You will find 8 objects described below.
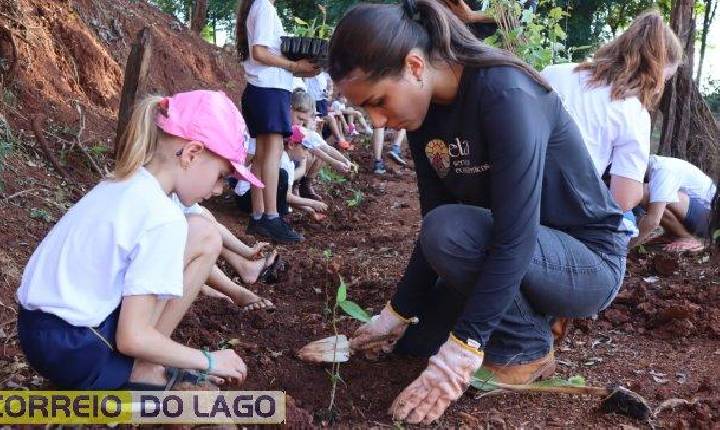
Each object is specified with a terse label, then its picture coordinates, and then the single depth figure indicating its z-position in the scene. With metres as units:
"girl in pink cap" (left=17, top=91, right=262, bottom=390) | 1.73
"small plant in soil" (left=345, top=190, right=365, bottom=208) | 5.73
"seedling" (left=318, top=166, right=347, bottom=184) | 6.62
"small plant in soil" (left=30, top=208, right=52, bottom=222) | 3.47
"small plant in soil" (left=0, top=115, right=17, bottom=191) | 3.85
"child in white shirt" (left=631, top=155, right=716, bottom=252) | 4.04
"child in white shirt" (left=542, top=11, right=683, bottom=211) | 3.22
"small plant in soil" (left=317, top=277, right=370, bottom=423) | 1.99
